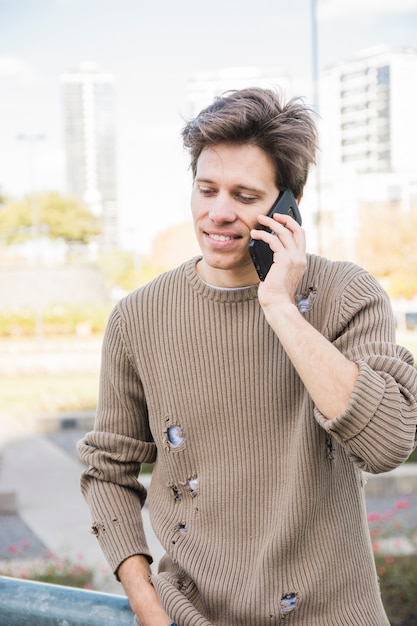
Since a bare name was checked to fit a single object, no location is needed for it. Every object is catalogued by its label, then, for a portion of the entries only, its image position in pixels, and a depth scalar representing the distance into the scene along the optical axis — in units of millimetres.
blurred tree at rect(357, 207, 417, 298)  39844
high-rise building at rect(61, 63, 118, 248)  140125
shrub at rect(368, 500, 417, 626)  4332
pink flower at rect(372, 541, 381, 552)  5037
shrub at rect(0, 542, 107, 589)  4992
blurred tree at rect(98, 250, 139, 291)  67362
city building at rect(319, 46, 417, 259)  82688
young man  1622
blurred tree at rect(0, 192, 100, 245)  70438
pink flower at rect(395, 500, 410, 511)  5720
